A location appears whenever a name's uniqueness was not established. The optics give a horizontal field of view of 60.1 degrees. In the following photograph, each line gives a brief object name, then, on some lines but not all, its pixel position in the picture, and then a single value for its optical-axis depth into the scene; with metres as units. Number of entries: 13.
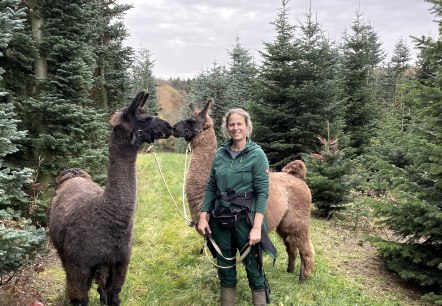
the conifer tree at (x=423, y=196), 5.45
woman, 3.66
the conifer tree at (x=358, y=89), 17.12
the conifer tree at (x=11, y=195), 3.16
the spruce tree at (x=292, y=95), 11.88
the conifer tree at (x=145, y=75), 41.04
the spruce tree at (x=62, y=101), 6.73
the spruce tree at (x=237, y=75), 24.56
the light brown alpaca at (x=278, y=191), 4.70
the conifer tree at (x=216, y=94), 26.09
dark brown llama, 3.43
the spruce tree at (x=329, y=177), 9.35
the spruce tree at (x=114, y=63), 14.64
